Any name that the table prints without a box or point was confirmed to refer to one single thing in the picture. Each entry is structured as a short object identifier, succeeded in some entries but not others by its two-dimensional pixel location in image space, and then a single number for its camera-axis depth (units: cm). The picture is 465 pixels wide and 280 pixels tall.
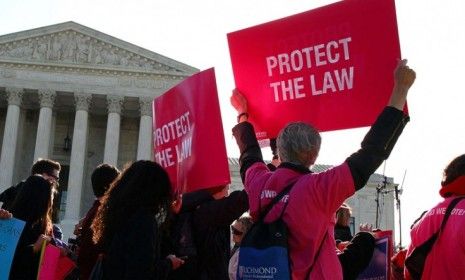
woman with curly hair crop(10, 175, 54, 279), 570
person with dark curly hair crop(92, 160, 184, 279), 333
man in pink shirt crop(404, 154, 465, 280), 378
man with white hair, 298
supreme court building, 3566
